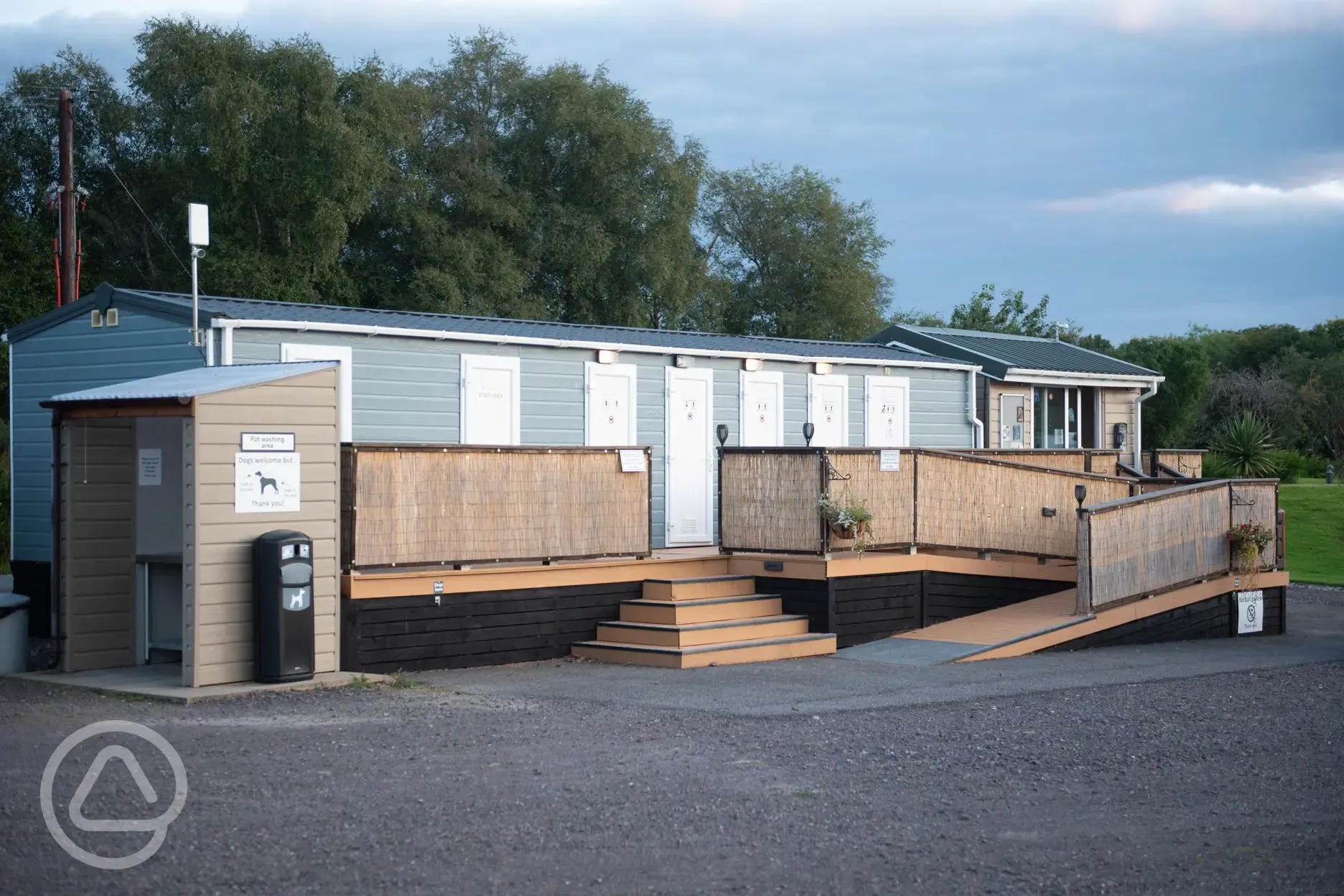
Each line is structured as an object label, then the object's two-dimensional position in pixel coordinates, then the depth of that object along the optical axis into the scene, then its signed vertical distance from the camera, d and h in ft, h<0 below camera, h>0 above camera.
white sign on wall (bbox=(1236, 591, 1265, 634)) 52.34 -5.46
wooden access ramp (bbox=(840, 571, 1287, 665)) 42.32 -5.24
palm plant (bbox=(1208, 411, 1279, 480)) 97.50 +0.88
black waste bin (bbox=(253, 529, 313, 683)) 33.42 -3.20
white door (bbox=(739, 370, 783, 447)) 56.85 +2.27
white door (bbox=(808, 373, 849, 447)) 59.41 +2.33
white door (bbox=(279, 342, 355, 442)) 43.75 +3.27
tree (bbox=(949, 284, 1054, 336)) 200.75 +21.15
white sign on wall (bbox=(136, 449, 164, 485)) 38.11 -0.01
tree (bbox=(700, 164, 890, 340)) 145.28 +21.74
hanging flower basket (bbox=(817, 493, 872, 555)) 43.55 -1.61
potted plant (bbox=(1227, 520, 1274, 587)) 52.37 -3.00
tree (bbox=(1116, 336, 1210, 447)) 143.23 +6.74
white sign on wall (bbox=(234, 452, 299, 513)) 33.76 -0.39
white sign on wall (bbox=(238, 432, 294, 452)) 33.76 +0.56
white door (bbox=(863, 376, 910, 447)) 61.62 +2.33
